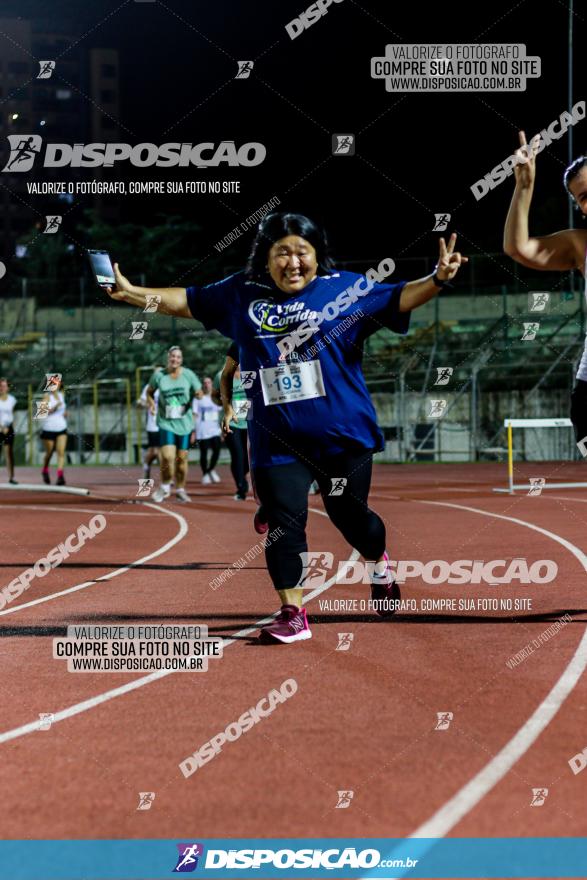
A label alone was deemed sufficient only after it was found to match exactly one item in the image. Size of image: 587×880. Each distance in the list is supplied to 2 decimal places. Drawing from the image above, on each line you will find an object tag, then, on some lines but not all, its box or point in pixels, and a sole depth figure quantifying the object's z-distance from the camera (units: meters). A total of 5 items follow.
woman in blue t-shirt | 6.59
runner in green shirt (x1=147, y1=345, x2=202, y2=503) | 16.52
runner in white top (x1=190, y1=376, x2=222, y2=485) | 24.02
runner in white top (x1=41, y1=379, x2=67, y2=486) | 22.64
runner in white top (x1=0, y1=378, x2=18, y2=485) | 22.97
